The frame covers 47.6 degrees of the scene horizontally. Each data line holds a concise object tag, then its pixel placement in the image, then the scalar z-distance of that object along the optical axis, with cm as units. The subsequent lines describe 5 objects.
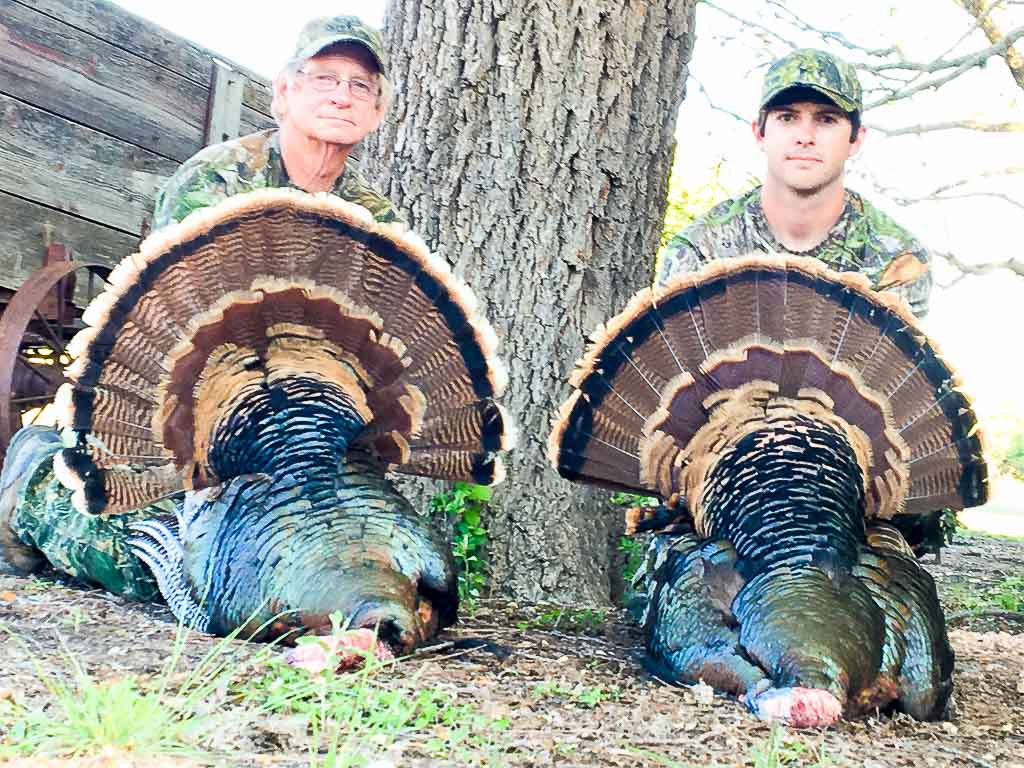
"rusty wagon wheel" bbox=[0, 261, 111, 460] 432
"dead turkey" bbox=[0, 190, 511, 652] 254
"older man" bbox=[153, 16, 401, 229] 312
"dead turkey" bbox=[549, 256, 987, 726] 250
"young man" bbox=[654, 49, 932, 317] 321
